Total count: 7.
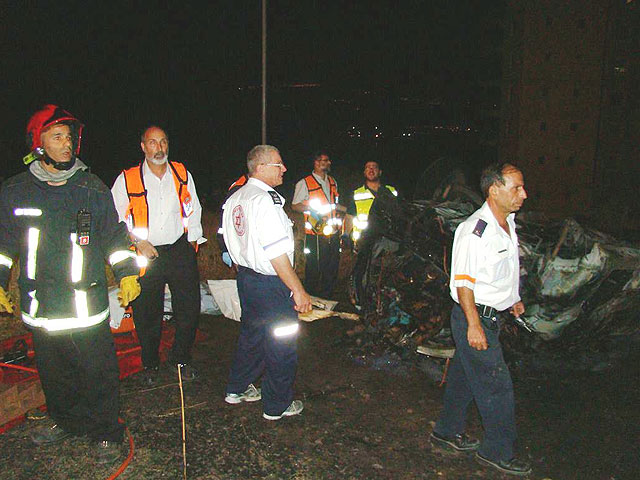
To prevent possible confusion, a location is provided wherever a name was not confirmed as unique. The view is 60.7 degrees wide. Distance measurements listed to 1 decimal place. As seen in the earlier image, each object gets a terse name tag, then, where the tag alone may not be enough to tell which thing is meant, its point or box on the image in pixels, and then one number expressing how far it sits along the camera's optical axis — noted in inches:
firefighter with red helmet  129.0
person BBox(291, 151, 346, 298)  272.7
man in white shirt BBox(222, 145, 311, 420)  144.0
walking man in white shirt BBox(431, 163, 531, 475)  124.0
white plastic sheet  247.8
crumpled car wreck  181.3
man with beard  176.7
